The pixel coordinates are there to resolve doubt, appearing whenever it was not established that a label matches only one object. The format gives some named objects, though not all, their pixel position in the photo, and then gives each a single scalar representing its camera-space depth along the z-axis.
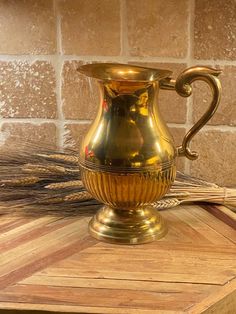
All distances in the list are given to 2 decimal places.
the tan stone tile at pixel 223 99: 0.96
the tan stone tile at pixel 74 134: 1.01
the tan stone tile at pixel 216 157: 1.00
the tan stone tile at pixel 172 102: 0.97
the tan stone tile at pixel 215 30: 0.94
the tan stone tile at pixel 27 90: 0.99
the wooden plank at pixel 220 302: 0.63
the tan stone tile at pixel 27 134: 1.02
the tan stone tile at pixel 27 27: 0.96
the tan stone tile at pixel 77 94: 0.99
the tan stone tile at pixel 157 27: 0.94
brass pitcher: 0.74
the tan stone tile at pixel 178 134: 1.00
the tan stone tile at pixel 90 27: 0.95
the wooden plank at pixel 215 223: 0.82
